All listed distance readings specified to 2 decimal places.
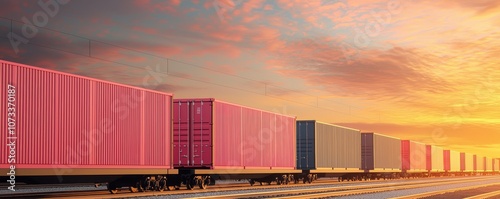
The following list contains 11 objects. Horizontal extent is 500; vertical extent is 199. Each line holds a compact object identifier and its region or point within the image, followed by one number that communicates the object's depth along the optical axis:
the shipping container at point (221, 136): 28.53
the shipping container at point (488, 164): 127.43
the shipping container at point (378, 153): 53.78
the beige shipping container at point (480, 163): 116.47
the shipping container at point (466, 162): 100.78
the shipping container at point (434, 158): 76.31
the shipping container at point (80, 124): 18.75
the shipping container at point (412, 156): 66.50
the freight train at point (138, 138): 18.94
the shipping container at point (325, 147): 40.94
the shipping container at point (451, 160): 87.16
